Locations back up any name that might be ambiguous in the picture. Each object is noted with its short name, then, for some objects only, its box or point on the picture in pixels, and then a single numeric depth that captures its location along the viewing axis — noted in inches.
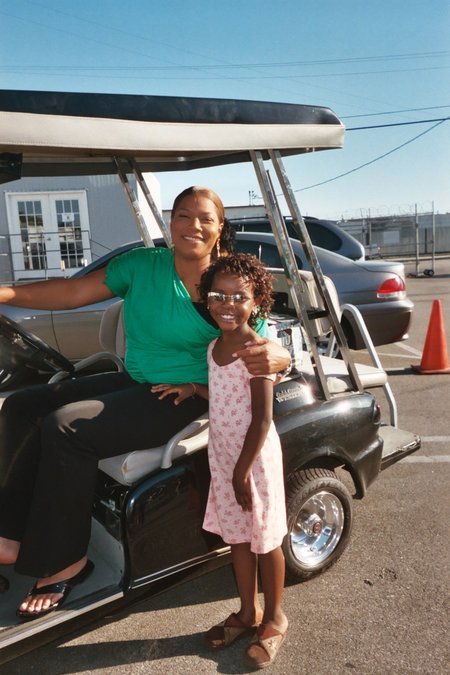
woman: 83.4
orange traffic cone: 248.5
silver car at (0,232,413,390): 243.5
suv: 300.4
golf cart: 78.0
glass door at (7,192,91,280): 541.3
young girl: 83.1
